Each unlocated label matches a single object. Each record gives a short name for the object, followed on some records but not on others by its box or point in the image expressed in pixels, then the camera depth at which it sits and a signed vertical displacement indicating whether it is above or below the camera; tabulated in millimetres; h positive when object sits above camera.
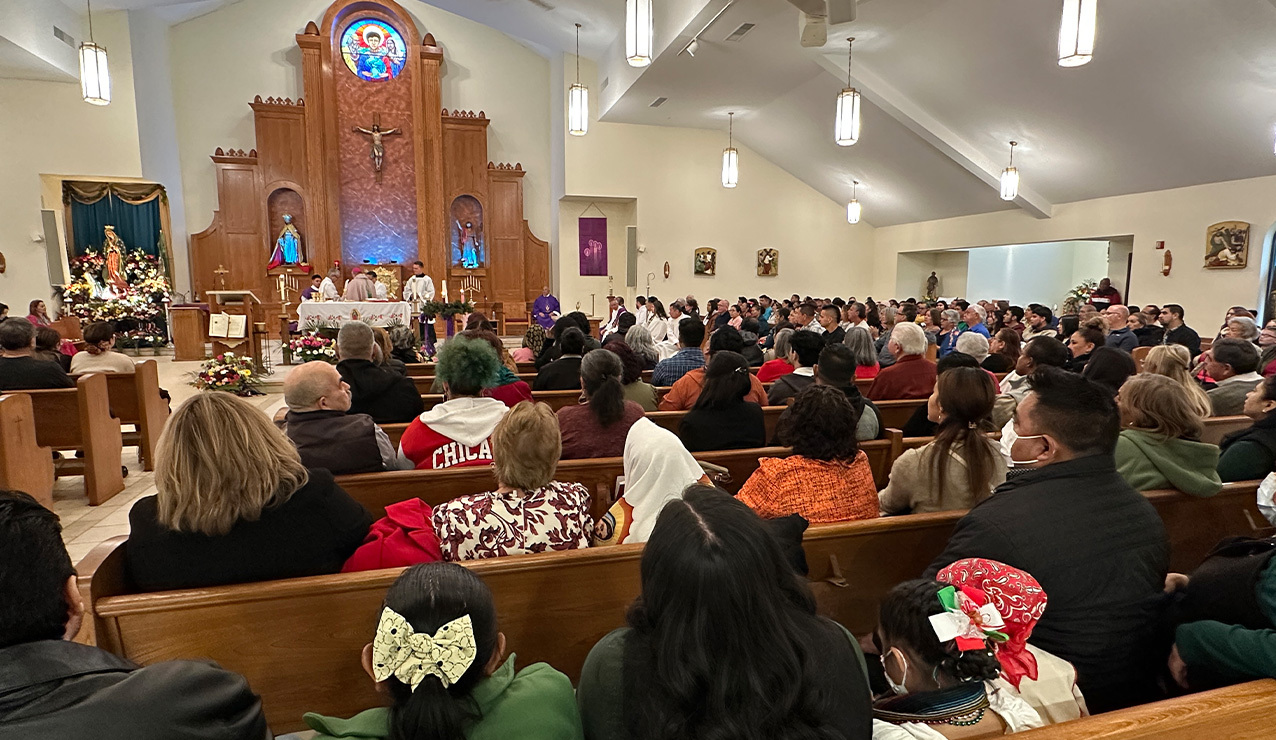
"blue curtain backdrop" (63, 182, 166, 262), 10759 +1247
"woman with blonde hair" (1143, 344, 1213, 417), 2830 -317
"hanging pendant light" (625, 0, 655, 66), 6035 +2295
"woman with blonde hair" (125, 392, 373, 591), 1546 -497
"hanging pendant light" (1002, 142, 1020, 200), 9070 +1450
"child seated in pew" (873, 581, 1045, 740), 1140 -656
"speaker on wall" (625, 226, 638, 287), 13108 +696
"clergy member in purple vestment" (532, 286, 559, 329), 11719 -302
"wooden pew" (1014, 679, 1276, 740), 1094 -695
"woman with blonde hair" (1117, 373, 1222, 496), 2094 -475
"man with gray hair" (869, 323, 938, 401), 4137 -490
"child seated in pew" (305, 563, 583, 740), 963 -567
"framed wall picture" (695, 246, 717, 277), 13523 +617
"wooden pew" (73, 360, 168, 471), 4527 -740
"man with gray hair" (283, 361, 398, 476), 2393 -480
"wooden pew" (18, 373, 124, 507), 3949 -778
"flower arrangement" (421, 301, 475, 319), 9578 -249
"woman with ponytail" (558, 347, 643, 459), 2773 -518
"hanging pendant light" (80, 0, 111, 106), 7812 +2494
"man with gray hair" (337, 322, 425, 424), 3428 -468
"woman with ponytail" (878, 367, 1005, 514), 2113 -523
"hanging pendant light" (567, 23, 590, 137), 9719 +2597
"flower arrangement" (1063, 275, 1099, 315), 10586 -116
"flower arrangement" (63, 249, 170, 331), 9805 -31
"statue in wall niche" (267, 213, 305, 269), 11742 +741
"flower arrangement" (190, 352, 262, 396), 5578 -697
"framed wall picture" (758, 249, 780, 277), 13938 +599
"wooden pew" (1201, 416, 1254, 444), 3232 -641
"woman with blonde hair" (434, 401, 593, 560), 1817 -586
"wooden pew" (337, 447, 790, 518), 2434 -701
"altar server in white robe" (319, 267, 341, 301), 10211 +16
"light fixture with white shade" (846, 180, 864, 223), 11984 +1399
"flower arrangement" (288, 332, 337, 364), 7100 -577
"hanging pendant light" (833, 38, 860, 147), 7551 +1936
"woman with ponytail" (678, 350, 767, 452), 2941 -528
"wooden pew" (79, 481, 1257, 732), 1548 -788
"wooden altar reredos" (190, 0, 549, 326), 11586 +1885
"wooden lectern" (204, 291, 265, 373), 8984 -455
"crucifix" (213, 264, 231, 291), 11367 +266
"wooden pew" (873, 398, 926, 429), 3952 -700
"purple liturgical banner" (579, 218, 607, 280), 13141 +868
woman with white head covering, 1984 -536
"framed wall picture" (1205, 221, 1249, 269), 7715 +527
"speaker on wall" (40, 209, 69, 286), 9953 +570
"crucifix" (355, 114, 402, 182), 12016 +2674
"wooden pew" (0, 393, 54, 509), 3402 -858
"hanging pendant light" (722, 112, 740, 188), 11141 +2024
